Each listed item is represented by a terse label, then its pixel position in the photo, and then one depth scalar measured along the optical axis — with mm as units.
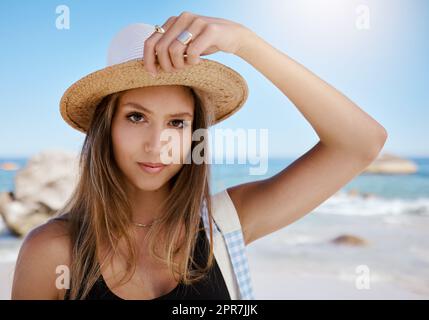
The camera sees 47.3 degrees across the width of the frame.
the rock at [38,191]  9312
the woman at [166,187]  1547
